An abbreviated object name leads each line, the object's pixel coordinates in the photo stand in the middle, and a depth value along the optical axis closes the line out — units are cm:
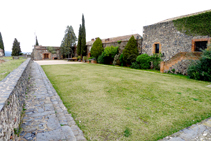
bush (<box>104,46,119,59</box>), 1812
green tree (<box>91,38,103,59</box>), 2097
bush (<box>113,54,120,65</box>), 1731
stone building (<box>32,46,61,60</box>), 3144
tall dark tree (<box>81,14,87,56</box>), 2497
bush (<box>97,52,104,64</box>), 1969
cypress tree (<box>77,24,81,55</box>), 2638
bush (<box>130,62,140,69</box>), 1423
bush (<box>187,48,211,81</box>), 792
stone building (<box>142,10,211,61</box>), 1052
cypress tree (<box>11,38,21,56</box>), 3753
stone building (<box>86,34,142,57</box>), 1548
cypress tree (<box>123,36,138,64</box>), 1496
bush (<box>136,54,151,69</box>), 1375
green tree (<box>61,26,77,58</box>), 3018
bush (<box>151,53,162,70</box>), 1309
